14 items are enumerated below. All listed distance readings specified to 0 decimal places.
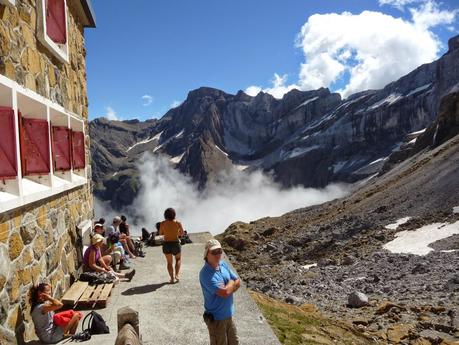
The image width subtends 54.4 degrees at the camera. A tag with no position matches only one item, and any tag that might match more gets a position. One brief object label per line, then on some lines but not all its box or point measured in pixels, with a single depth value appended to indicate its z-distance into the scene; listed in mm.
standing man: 5016
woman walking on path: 8945
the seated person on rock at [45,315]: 5789
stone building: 5289
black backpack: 6367
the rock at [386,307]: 11586
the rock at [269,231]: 34225
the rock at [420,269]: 15613
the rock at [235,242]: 29453
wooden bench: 7406
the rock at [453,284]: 13000
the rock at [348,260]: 19469
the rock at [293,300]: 13494
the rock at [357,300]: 12562
